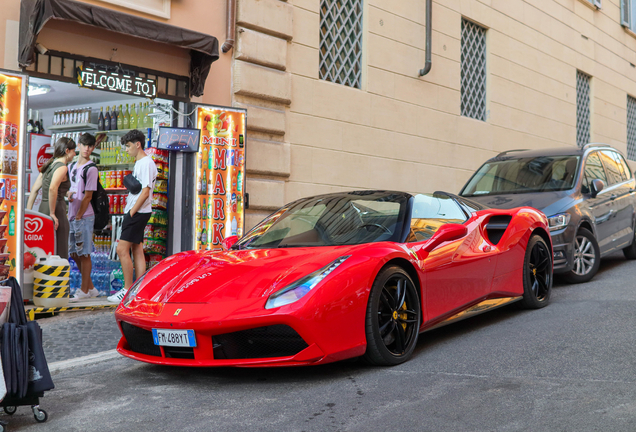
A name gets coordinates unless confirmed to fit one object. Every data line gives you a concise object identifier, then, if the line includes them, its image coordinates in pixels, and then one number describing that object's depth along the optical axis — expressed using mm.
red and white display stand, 6668
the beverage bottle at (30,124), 10141
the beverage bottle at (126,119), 8969
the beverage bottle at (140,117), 8729
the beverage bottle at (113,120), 9237
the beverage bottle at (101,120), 9411
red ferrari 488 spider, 3582
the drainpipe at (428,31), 11586
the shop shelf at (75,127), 9587
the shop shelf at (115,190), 8906
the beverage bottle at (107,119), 9336
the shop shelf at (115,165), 9052
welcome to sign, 7082
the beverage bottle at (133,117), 8836
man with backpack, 7504
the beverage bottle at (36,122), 10250
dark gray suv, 6969
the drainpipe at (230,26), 8453
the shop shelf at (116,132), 9016
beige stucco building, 8414
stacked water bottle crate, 8227
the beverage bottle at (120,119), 9077
